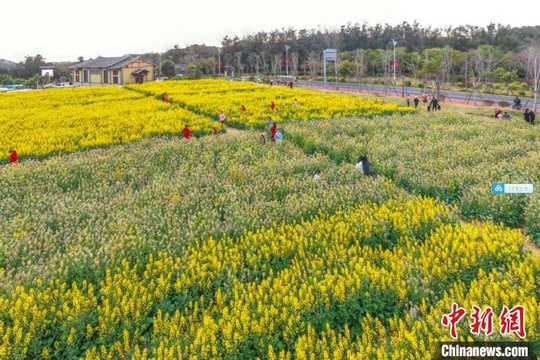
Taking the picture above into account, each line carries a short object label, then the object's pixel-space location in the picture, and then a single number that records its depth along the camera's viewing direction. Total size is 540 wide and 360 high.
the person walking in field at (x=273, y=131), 18.97
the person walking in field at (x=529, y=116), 23.66
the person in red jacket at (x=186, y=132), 19.69
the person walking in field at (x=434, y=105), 28.37
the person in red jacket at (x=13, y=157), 16.06
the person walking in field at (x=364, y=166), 13.19
